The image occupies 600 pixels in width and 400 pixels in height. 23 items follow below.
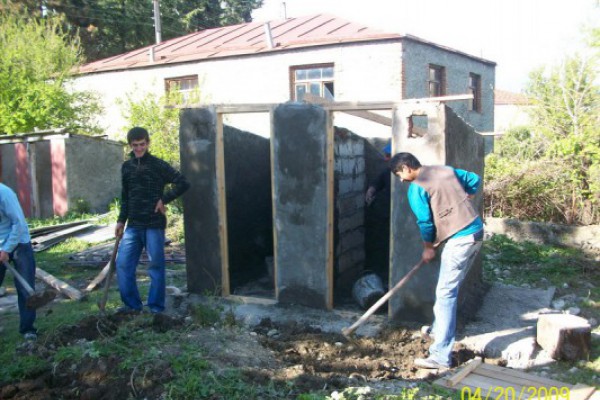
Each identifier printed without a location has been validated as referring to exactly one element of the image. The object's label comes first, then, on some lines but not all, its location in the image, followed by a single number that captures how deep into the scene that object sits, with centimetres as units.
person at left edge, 456
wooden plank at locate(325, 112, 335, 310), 560
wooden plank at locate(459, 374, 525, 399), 374
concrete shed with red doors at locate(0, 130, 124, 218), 1327
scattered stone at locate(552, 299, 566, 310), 594
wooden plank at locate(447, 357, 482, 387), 390
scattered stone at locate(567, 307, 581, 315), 569
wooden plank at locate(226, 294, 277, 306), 609
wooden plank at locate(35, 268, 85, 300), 655
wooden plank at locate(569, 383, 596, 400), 375
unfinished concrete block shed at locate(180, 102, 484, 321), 523
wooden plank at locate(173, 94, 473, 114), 499
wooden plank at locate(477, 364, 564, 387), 400
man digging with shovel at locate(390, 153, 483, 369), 430
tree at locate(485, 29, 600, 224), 897
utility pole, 2514
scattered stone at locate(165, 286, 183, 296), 651
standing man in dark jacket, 532
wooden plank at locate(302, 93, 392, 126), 588
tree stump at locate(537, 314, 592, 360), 450
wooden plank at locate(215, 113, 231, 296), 612
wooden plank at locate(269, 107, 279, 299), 585
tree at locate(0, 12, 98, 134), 1531
